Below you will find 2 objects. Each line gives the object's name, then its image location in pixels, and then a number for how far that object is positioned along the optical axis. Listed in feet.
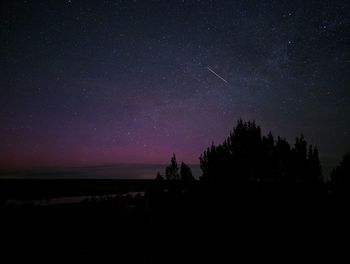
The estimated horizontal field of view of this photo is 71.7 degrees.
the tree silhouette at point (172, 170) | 62.18
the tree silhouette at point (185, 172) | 59.67
